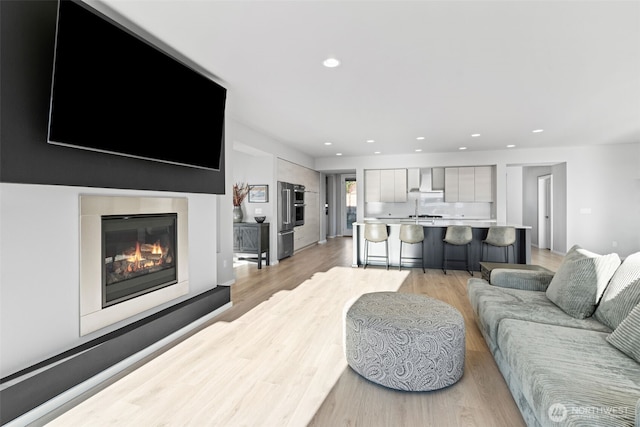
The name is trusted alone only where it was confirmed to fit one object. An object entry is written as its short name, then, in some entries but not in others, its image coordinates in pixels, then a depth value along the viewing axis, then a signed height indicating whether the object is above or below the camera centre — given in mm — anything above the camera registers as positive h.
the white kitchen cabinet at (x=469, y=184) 8102 +785
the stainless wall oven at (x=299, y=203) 7582 +281
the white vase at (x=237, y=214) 6383 +6
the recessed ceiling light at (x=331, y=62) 3020 +1466
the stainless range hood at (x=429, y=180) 8594 +935
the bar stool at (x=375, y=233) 5868 -342
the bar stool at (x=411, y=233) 5719 -337
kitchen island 5680 -648
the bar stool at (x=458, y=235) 5551 -364
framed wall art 6596 +442
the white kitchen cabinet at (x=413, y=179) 8680 +971
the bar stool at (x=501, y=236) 5336 -365
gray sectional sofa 1295 -726
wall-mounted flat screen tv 1890 +872
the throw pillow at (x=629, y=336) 1614 -646
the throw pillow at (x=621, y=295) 1889 -496
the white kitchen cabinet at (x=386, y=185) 8680 +811
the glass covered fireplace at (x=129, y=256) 2307 -358
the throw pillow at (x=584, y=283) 2197 -486
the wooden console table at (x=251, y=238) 6125 -464
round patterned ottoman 2027 -866
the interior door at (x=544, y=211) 8641 +97
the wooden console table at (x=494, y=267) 3483 -608
